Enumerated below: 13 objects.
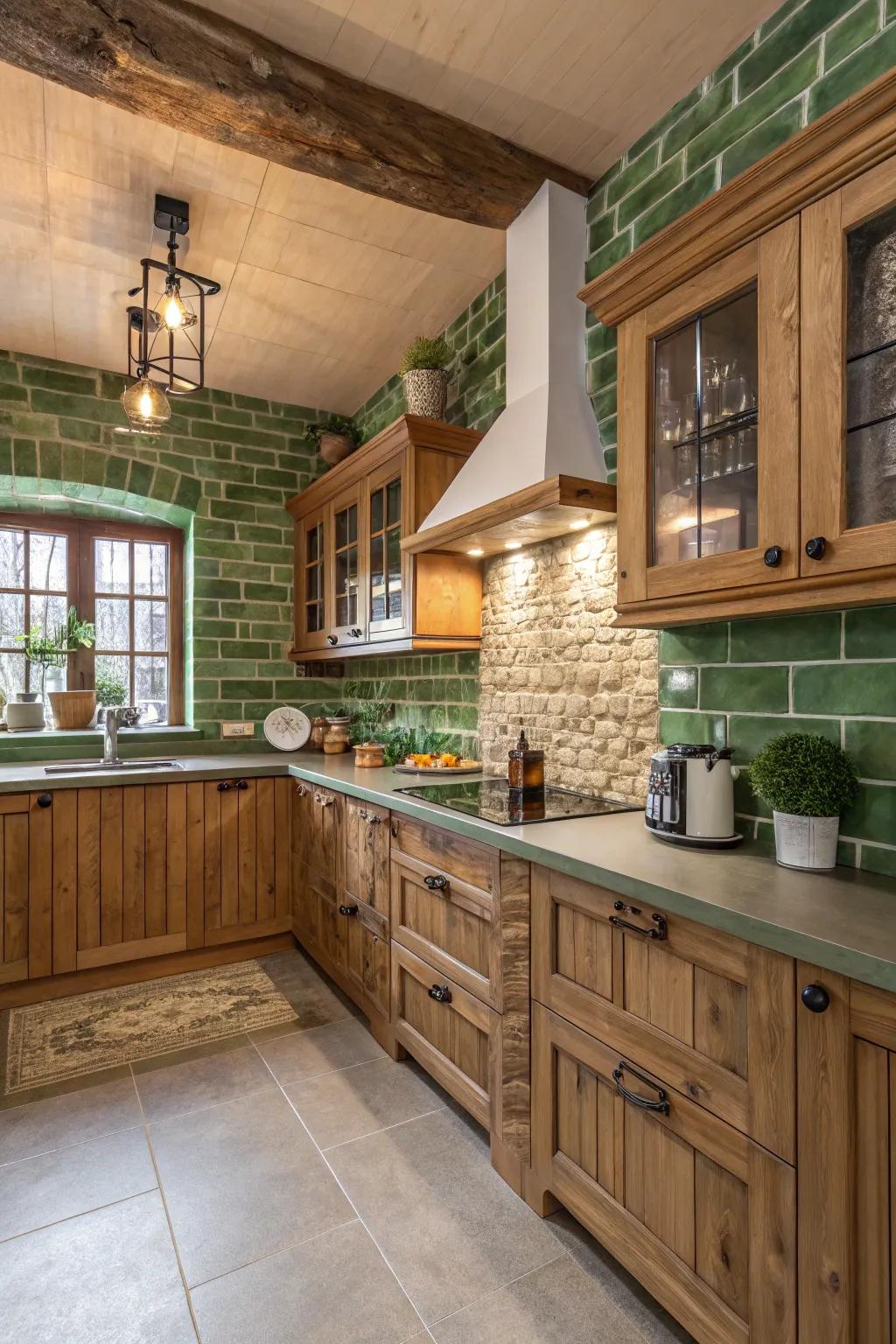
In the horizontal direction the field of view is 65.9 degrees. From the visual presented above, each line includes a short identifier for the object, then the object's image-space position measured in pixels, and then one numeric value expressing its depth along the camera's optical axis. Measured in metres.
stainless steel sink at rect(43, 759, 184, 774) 3.28
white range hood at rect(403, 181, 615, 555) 2.17
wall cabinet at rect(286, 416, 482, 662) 2.92
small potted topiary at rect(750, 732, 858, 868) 1.45
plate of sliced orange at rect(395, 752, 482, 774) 2.91
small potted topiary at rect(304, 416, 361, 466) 3.93
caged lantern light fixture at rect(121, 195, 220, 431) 2.46
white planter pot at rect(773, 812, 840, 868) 1.46
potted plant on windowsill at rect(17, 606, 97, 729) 3.80
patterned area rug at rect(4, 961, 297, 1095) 2.47
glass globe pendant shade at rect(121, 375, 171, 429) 2.62
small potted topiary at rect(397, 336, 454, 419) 3.01
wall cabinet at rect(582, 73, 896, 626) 1.26
